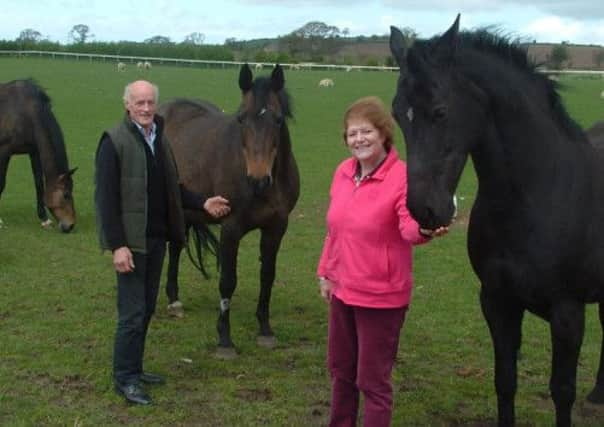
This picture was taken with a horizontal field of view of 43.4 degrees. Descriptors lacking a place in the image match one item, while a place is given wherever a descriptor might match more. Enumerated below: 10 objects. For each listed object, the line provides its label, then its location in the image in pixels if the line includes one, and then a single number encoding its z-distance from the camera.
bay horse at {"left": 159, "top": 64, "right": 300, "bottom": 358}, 5.55
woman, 3.64
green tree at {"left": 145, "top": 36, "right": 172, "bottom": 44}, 84.43
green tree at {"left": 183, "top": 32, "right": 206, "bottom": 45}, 90.13
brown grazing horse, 10.03
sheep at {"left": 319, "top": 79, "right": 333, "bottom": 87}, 41.31
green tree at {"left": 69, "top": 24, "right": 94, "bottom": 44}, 105.93
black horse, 3.45
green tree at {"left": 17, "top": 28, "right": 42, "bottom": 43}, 77.31
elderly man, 4.67
